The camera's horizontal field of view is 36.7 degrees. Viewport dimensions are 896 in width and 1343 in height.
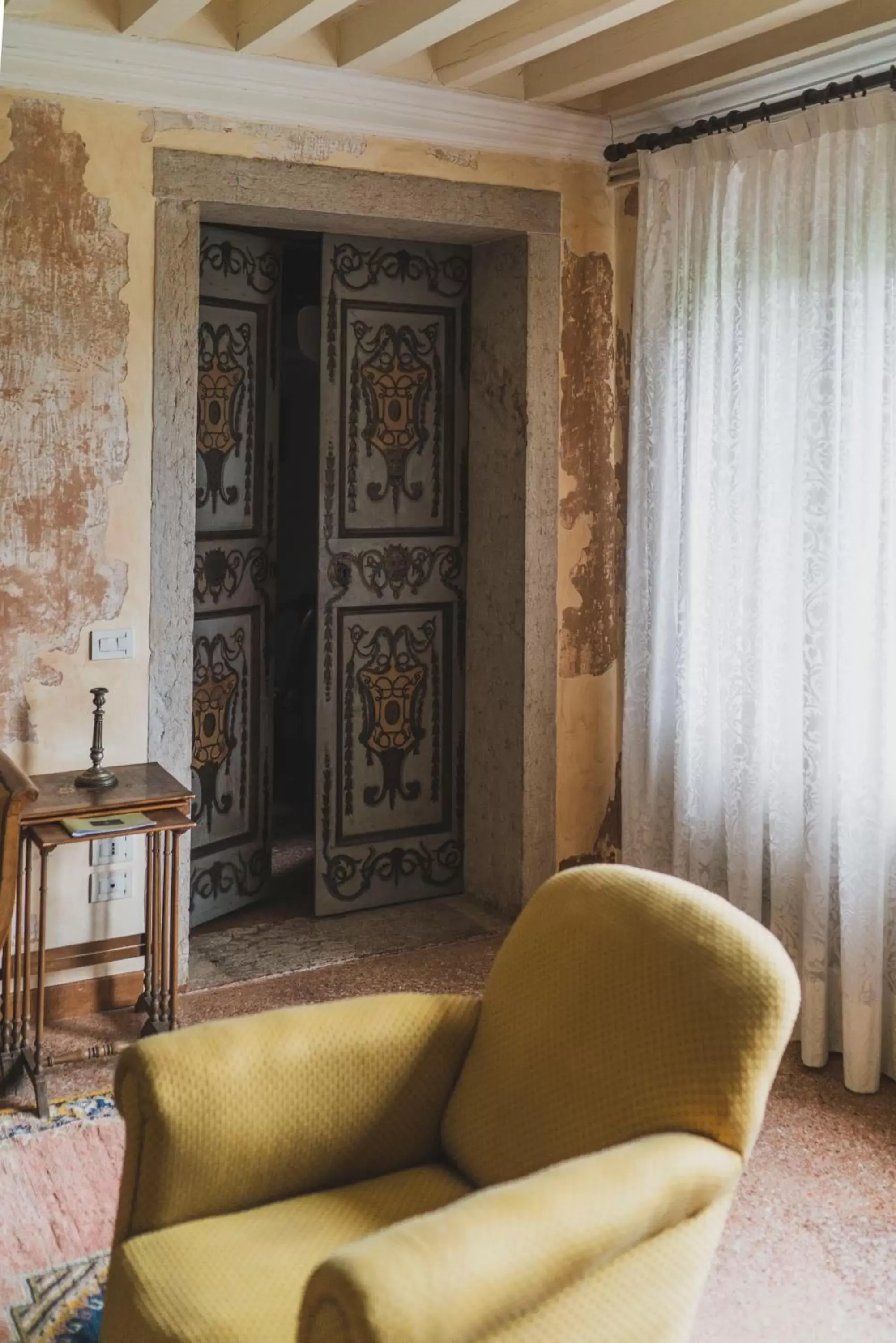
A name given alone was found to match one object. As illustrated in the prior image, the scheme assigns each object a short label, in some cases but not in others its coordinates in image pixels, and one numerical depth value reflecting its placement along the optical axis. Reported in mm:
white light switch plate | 3754
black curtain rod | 3332
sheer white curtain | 3406
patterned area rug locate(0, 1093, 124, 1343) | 2531
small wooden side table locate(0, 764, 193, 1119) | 3379
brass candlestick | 3570
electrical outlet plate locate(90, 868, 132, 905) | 3842
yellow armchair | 1646
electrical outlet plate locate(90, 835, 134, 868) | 3818
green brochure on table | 3346
